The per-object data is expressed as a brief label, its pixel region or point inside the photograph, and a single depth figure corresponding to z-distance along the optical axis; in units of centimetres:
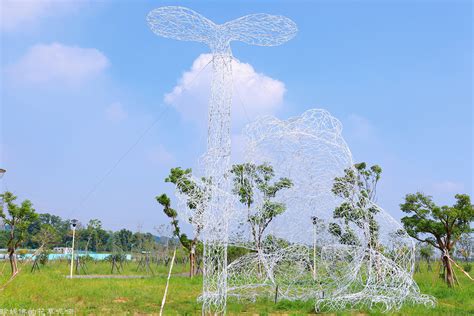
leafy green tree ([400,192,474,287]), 1806
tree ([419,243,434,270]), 3009
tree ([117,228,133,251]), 5923
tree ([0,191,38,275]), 2020
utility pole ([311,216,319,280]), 1125
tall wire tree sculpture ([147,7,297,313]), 861
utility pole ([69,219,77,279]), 1908
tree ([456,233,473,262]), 3138
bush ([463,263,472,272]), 2762
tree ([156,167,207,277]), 2200
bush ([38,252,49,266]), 2673
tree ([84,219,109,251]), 4754
